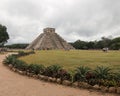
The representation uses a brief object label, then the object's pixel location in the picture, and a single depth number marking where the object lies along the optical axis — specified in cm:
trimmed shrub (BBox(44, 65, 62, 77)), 570
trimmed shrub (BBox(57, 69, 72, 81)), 528
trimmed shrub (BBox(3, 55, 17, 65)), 887
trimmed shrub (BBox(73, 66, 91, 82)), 499
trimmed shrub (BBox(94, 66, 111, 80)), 480
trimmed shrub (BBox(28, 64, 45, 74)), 622
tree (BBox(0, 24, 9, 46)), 3157
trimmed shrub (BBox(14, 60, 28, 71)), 715
